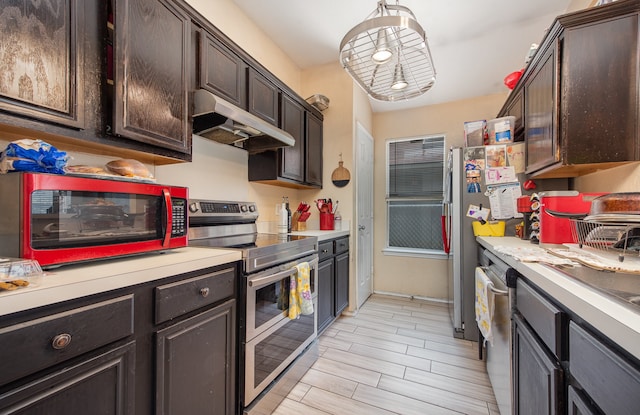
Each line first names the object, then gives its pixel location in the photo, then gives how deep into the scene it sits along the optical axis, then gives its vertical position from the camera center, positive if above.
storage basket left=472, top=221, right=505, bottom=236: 2.13 -0.18
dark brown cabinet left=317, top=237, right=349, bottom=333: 2.28 -0.70
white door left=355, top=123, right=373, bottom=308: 3.08 -0.09
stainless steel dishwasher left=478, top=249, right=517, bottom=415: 1.22 -0.67
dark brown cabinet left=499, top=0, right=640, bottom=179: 1.33 +0.63
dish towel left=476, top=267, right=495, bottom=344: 1.43 -0.57
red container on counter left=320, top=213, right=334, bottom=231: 2.85 -0.16
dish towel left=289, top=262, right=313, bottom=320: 1.69 -0.57
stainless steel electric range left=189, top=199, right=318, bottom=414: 1.35 -0.54
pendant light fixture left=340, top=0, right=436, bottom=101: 1.36 +0.92
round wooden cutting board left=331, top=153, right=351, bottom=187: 2.92 +0.34
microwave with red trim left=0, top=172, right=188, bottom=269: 0.77 -0.04
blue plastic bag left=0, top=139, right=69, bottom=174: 0.81 +0.16
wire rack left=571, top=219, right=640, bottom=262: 1.09 -0.15
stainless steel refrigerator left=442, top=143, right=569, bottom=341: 2.30 -0.36
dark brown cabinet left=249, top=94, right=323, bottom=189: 2.36 +0.47
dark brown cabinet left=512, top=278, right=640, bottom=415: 0.51 -0.41
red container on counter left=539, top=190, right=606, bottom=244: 1.48 -0.03
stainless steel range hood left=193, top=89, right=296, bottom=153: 1.51 +0.54
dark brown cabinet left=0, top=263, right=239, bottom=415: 0.64 -0.46
